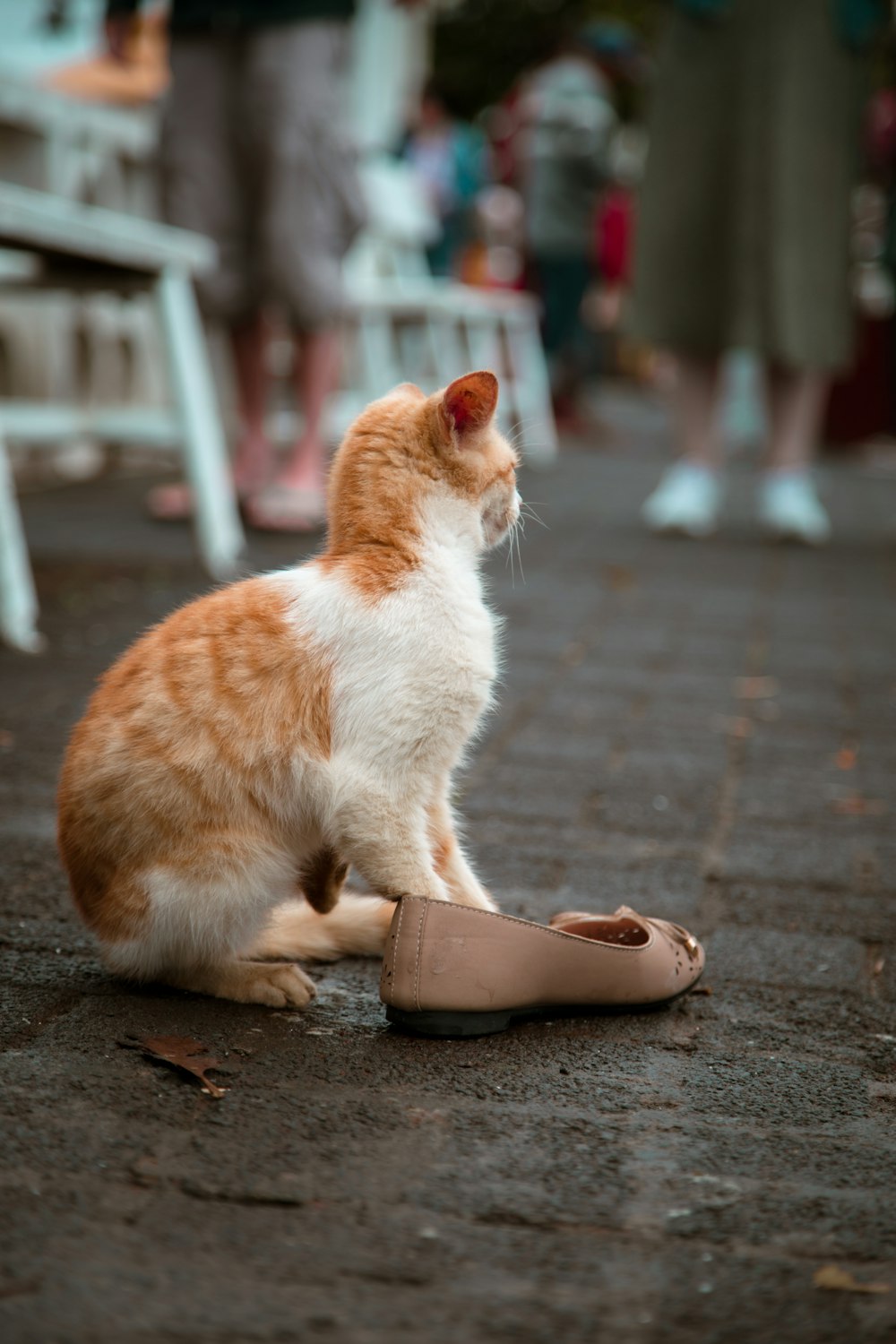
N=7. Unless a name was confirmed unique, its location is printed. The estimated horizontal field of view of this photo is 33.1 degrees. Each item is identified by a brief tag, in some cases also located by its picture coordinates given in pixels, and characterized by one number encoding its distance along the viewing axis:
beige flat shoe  1.89
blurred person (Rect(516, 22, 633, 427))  11.36
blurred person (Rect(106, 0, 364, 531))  5.59
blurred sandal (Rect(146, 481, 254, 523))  6.48
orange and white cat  1.92
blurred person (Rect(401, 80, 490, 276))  13.69
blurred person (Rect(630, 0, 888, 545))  6.11
